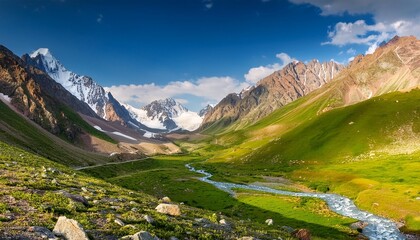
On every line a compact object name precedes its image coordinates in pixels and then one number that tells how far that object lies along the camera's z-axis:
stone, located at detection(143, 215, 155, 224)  23.02
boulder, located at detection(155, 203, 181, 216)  29.92
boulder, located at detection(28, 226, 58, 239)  15.86
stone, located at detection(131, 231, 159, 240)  16.95
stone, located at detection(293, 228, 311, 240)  34.58
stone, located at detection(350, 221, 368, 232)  52.37
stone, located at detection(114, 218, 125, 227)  20.88
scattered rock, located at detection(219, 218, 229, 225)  31.48
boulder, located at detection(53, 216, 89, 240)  16.09
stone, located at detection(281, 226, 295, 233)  39.70
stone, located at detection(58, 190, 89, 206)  25.88
